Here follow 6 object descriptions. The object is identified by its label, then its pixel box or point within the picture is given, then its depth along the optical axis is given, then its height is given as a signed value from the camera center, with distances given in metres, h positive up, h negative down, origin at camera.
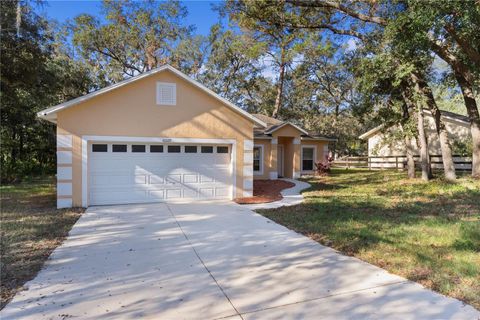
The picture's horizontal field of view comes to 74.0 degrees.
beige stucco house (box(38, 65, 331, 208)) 9.55 +0.46
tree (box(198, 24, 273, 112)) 28.17 +7.98
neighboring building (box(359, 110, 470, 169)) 21.67 +1.94
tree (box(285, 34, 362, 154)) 30.84 +6.53
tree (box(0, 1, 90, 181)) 10.95 +3.26
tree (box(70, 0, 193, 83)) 25.52 +10.02
